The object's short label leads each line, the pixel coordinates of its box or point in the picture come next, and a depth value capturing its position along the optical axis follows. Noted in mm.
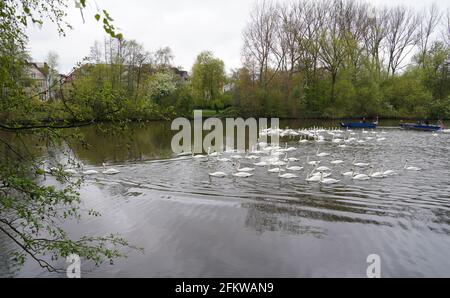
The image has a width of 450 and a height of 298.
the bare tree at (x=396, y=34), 65062
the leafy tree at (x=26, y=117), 4875
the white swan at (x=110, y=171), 18297
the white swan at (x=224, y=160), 21172
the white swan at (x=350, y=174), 17031
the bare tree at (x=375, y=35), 62688
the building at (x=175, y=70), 67181
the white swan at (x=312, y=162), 19862
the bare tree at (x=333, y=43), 55750
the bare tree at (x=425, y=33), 66981
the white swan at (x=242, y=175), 17359
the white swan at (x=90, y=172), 18053
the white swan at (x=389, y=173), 17297
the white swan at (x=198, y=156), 22862
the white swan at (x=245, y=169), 18156
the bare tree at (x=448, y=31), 64669
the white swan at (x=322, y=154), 22761
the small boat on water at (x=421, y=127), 39625
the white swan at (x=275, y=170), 17969
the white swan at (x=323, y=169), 17912
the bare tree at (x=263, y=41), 57656
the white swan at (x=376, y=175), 16875
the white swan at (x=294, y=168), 18562
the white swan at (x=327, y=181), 15930
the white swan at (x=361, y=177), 16500
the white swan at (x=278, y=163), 18672
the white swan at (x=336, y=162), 20453
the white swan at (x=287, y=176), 17025
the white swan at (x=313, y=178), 16266
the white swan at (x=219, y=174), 17531
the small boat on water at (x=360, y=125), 42469
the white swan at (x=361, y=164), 19828
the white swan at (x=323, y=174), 16595
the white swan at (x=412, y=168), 18512
